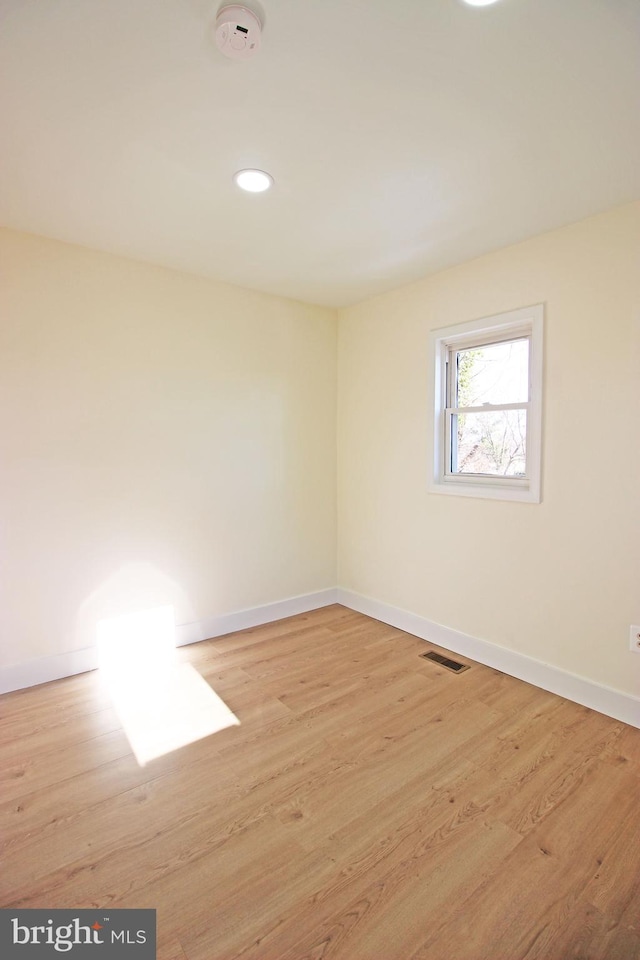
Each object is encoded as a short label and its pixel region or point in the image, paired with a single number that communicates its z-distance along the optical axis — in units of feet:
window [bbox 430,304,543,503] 8.53
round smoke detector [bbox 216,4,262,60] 3.95
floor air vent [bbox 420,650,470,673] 9.16
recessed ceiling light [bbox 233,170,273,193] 6.32
